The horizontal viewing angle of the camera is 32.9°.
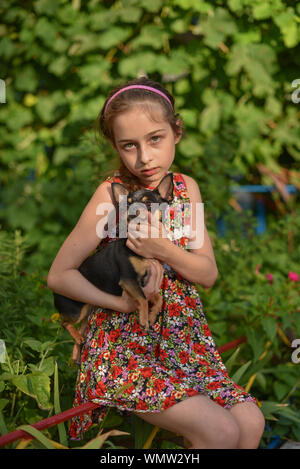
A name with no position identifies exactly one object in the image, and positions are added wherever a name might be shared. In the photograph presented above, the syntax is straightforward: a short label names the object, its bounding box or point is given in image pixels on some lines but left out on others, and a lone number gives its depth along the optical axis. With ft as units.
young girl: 6.28
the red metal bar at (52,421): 6.13
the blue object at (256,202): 17.74
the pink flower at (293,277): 11.35
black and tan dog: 6.49
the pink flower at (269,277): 11.57
